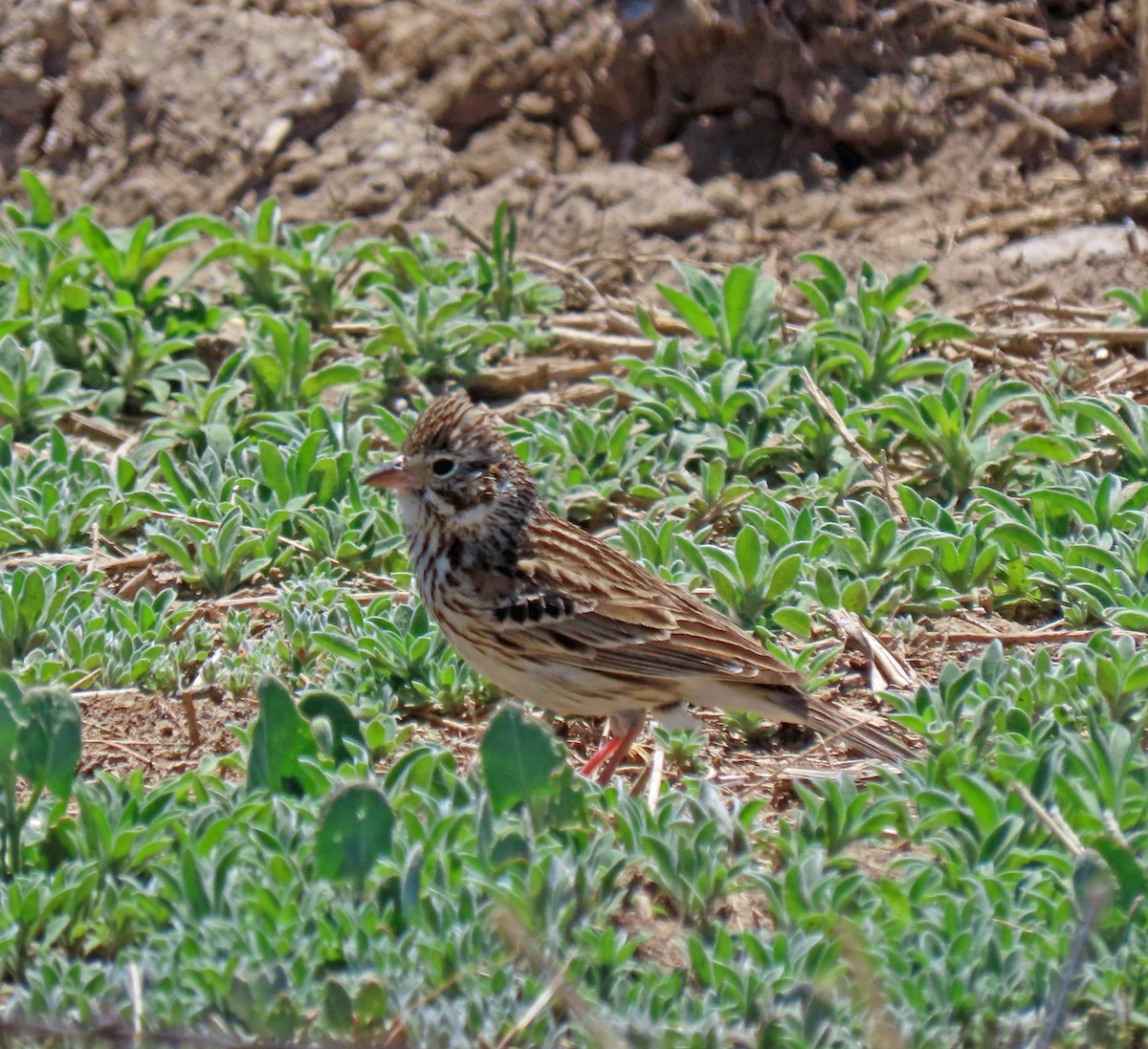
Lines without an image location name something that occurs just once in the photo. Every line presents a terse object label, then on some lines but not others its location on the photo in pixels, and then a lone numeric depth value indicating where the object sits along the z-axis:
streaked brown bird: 10.13
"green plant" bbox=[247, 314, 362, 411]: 14.20
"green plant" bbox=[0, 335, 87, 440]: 13.70
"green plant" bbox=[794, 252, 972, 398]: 13.97
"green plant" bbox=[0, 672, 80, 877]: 8.21
